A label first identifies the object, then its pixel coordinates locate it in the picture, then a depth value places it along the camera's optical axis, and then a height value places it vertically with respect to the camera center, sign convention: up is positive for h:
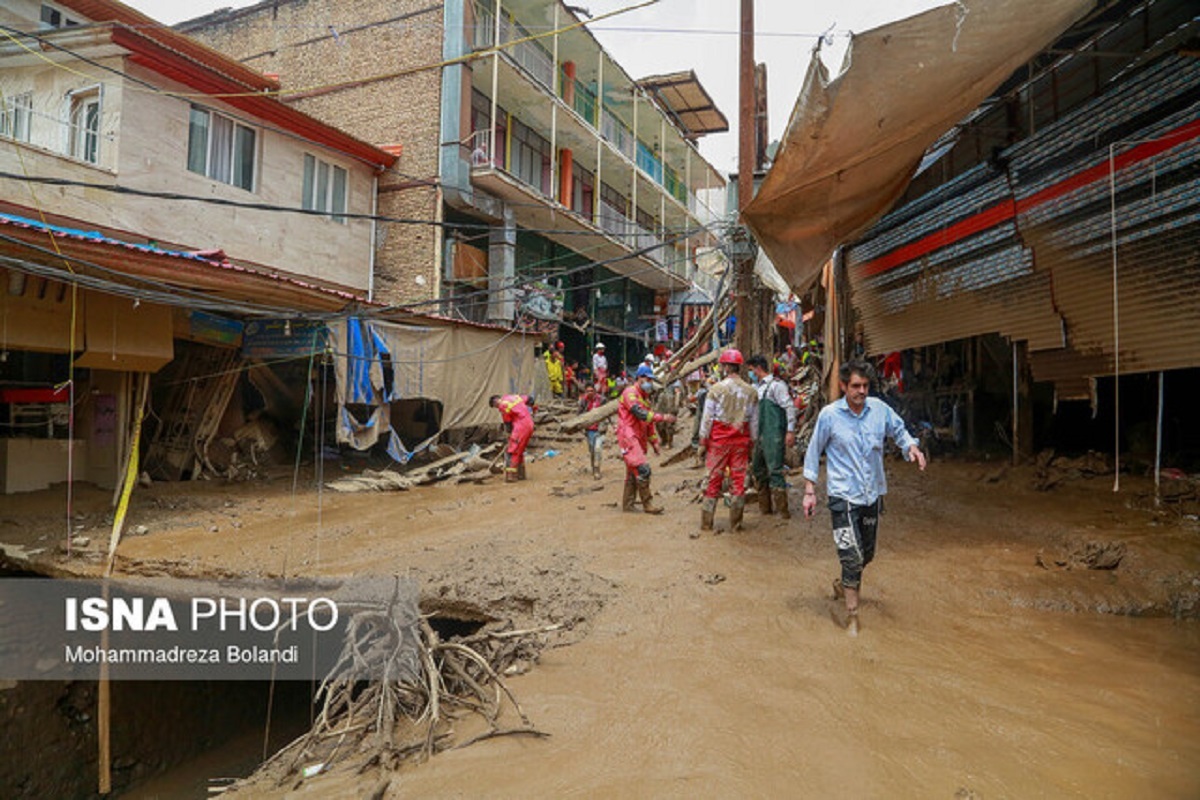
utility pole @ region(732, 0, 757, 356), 7.32 +3.00
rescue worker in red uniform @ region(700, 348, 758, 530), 6.36 -0.17
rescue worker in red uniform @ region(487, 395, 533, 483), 10.84 -0.26
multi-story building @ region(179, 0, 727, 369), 16.38 +8.48
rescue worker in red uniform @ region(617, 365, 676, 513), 7.65 -0.25
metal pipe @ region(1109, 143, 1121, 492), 5.00 +1.55
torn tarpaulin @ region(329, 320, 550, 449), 10.70 +0.79
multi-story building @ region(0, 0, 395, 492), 7.83 +3.31
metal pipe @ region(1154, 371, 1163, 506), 5.69 -0.52
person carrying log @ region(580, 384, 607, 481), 10.85 -0.50
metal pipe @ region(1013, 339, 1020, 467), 7.56 -0.10
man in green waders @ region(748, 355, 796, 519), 6.81 -0.19
